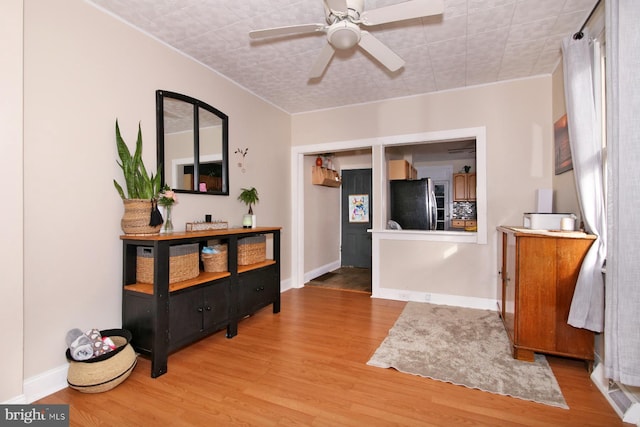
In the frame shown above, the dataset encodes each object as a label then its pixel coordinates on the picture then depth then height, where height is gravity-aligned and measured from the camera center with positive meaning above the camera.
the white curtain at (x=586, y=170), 1.86 +0.29
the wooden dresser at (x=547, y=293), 2.02 -0.58
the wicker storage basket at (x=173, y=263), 2.17 -0.38
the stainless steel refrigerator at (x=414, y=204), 4.07 +0.12
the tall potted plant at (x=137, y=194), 2.11 +0.15
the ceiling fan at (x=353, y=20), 1.67 +1.18
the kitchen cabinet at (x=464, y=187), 6.30 +0.56
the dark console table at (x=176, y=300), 1.99 -0.67
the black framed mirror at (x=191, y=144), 2.53 +0.66
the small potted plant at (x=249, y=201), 3.21 +0.15
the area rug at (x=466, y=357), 1.88 -1.11
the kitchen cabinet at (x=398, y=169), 4.53 +0.68
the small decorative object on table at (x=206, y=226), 2.62 -0.11
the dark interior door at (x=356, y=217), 5.92 -0.08
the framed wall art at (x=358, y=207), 5.95 +0.11
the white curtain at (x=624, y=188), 1.42 +0.12
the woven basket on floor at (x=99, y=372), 1.75 -0.96
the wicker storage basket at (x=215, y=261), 2.59 -0.42
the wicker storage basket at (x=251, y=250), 2.97 -0.38
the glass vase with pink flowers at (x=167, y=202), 2.31 +0.10
